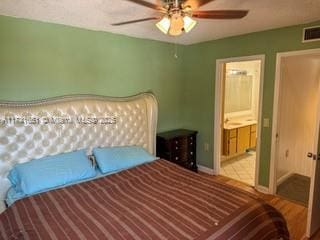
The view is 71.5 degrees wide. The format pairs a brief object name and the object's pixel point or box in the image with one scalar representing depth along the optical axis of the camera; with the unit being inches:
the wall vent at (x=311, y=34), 105.7
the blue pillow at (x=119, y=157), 107.0
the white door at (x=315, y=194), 92.4
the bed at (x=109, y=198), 63.1
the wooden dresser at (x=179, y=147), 144.1
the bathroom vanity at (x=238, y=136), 185.5
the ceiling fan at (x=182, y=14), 64.2
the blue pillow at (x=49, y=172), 85.4
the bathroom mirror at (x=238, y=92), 207.6
